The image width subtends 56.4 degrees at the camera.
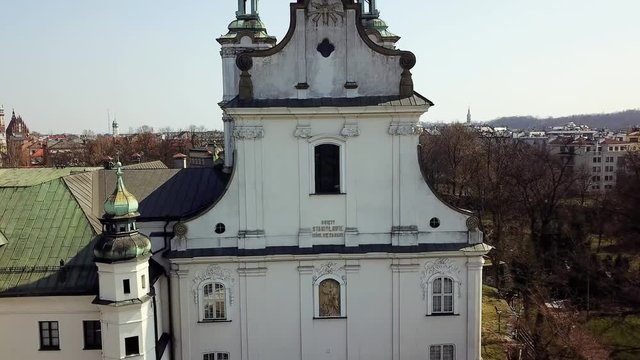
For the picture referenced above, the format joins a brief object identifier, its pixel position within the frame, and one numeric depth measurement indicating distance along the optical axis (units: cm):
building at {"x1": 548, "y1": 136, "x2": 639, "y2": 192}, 8812
